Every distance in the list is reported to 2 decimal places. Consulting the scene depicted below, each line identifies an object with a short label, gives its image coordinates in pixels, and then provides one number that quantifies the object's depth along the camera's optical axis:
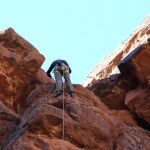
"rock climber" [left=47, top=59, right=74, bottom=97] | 17.34
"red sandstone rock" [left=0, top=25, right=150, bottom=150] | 14.47
